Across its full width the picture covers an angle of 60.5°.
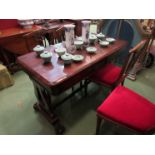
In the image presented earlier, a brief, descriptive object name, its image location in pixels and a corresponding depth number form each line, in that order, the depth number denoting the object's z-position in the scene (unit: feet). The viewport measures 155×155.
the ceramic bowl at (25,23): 8.79
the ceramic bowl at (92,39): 5.61
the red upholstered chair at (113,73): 4.27
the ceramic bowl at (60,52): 4.59
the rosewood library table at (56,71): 3.75
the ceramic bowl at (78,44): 5.19
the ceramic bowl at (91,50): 4.96
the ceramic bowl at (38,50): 4.77
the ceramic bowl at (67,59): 4.18
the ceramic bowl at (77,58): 4.39
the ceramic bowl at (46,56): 4.34
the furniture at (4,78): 7.26
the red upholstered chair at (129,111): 3.59
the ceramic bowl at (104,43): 5.49
